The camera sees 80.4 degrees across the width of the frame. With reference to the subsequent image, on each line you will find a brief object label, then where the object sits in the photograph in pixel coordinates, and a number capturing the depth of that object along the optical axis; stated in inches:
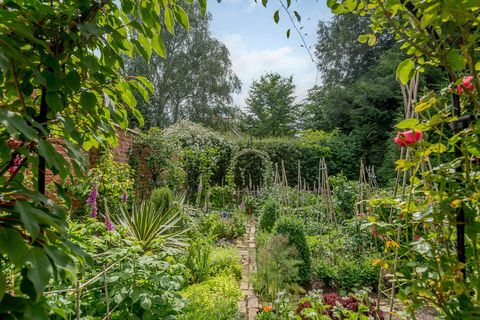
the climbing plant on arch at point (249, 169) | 356.8
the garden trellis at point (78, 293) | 39.4
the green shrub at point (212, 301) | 71.4
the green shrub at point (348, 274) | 123.9
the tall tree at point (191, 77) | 568.4
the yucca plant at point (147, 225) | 116.9
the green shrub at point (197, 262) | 110.5
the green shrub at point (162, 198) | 171.5
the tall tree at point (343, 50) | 601.6
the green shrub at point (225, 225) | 185.6
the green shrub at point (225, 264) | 119.4
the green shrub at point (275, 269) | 104.3
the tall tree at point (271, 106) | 754.8
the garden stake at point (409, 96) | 47.9
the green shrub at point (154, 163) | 229.3
